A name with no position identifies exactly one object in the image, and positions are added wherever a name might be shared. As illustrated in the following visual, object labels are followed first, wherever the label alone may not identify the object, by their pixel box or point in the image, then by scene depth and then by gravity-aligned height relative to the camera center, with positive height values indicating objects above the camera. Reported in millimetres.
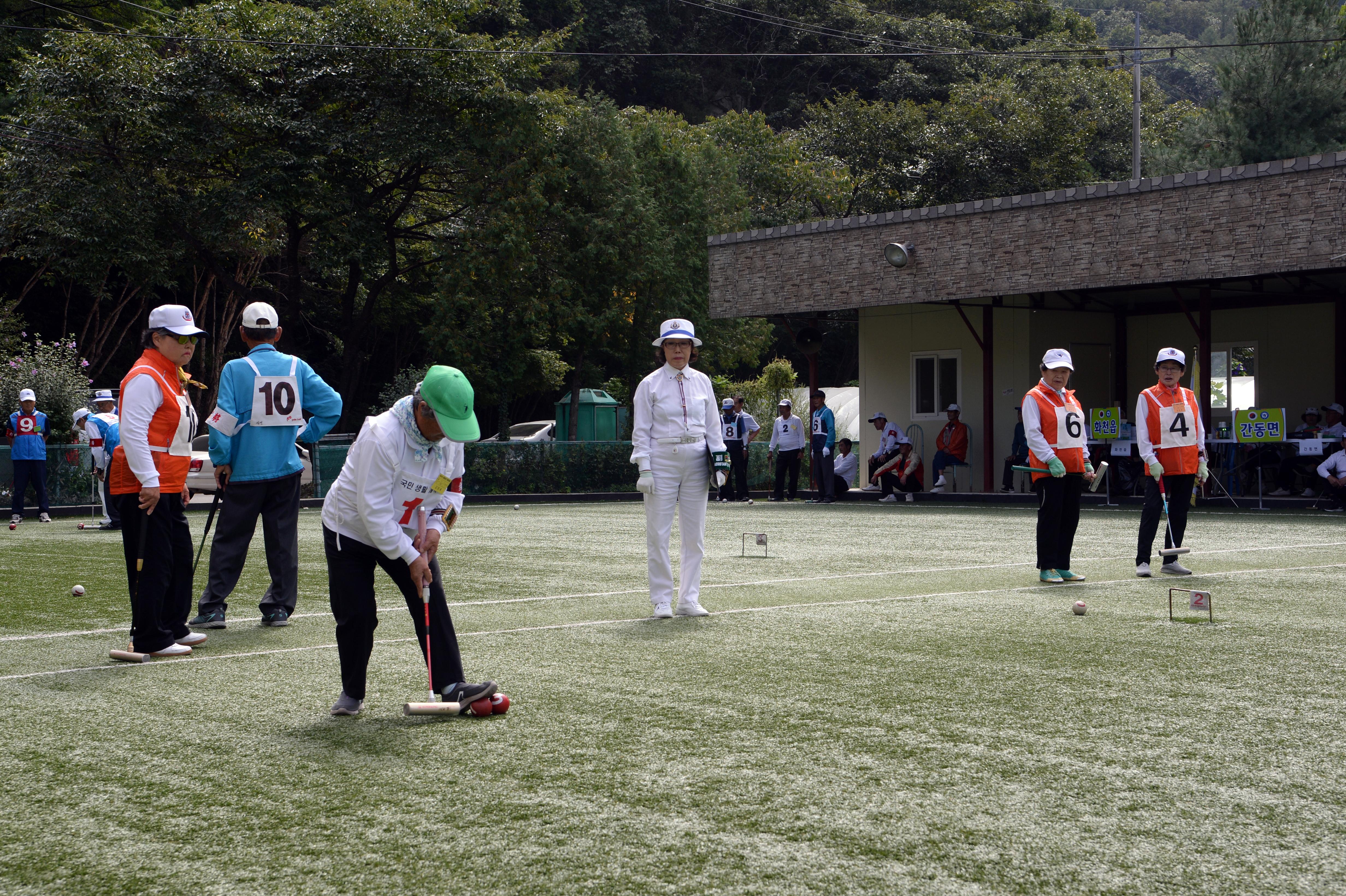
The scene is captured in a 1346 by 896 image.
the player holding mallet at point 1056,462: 9898 -59
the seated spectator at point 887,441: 23344 +269
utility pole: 37781 +9979
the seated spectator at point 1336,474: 17484 -313
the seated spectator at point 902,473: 22953 -311
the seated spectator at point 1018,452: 21875 +53
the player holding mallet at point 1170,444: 10219 +67
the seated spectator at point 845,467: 24391 -209
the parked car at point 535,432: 37188 +840
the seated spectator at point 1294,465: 19922 -211
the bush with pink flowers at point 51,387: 24484 +1501
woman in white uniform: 8461 +71
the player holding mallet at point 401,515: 4918 -213
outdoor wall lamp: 22938 +3598
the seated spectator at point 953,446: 23375 +176
